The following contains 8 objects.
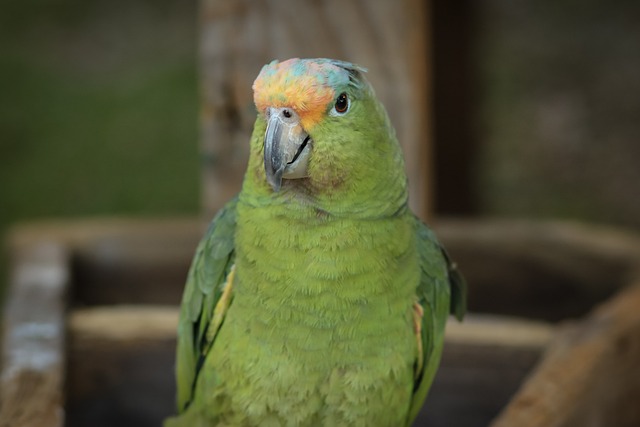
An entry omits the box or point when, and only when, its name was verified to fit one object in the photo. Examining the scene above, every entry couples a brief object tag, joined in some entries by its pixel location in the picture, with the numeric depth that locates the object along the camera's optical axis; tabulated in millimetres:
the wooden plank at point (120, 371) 4199
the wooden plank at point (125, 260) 5562
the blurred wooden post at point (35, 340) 3035
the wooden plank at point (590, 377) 3395
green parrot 2627
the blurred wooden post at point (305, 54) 4207
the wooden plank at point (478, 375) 4187
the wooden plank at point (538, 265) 5469
